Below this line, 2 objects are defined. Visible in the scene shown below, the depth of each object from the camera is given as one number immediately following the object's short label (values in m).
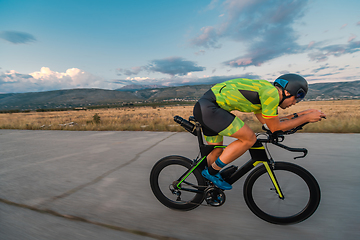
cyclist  1.94
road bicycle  2.04
